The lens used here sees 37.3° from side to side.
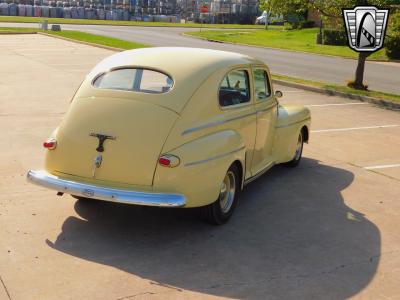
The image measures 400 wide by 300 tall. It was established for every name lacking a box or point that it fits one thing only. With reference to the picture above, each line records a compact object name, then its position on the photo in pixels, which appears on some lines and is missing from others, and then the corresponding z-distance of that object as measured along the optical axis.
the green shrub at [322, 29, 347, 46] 38.13
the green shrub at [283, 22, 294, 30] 53.25
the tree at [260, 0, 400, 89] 16.34
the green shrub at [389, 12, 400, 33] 17.70
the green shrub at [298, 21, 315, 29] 52.19
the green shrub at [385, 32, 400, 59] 30.95
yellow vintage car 5.38
